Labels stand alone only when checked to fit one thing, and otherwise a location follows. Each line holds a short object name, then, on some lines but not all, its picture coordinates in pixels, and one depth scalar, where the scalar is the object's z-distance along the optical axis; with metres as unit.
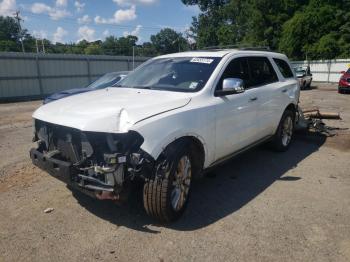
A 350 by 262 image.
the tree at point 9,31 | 92.44
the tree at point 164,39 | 119.11
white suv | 3.42
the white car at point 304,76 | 24.78
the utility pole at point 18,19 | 68.77
